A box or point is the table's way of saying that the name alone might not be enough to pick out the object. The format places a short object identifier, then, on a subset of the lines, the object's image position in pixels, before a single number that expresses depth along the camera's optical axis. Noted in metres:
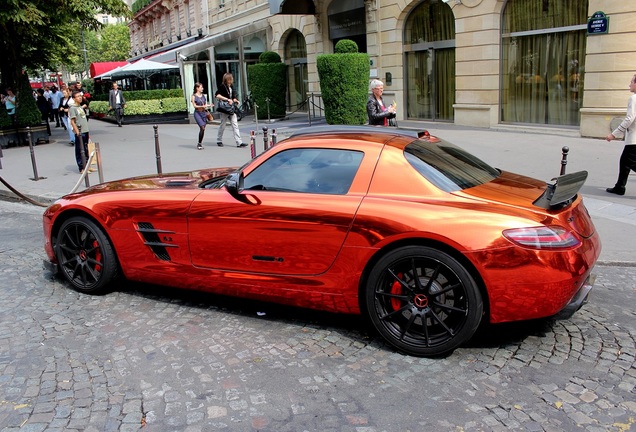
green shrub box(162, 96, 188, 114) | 28.77
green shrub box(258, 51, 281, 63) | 24.33
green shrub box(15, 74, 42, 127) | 19.80
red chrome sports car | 3.79
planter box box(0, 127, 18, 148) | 19.27
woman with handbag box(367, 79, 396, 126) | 9.65
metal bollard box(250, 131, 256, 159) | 12.17
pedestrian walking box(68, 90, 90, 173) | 12.88
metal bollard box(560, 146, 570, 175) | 7.88
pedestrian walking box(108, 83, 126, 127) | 26.14
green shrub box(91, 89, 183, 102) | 28.91
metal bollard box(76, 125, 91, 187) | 10.80
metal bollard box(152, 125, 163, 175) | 11.22
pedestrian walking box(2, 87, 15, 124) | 19.86
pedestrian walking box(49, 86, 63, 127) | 28.48
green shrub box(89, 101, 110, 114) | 31.96
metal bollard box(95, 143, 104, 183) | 10.64
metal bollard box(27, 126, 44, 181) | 12.02
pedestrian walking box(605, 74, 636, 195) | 8.47
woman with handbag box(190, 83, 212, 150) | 16.39
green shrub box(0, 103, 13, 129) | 19.31
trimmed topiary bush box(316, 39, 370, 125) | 17.81
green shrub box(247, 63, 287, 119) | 23.62
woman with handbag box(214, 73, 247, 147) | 15.75
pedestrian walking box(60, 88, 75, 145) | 17.67
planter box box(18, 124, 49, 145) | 19.88
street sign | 13.91
